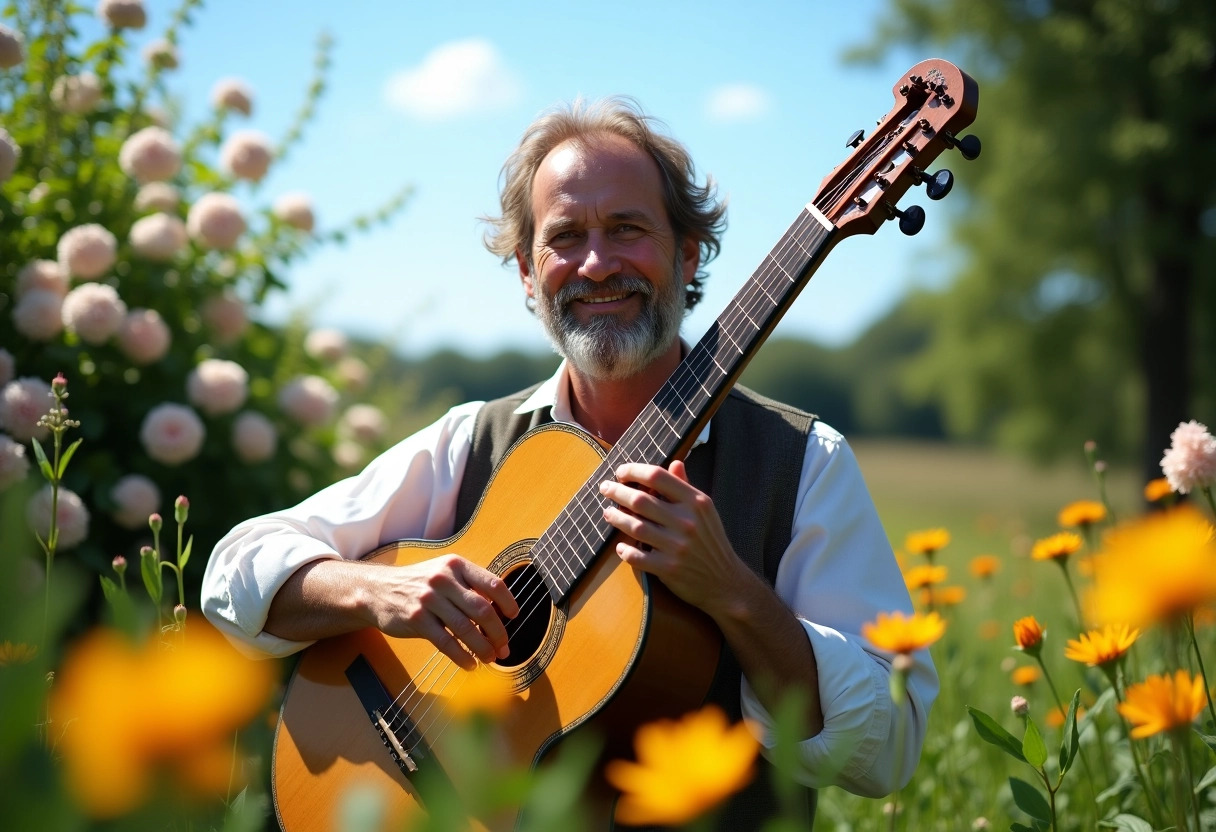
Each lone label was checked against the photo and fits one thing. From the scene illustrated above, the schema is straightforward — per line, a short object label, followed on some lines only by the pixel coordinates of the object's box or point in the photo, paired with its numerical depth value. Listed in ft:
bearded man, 5.45
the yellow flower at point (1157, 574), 2.35
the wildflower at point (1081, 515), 7.21
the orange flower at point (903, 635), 3.24
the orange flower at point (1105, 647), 4.71
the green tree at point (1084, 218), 33.71
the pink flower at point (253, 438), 10.15
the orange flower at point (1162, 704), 3.14
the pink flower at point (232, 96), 11.66
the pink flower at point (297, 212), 11.46
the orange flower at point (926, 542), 7.82
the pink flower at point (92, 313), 8.88
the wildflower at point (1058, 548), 6.27
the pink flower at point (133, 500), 8.86
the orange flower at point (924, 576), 7.58
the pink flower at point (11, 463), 7.37
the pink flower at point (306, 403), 11.07
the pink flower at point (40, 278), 8.94
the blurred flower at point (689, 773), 1.89
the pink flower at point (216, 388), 9.78
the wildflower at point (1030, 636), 5.35
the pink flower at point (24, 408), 8.00
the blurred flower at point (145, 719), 1.49
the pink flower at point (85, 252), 9.14
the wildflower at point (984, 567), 9.32
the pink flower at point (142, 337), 9.36
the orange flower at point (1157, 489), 6.70
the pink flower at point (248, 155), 11.23
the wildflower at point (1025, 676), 7.51
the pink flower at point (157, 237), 9.84
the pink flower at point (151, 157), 9.93
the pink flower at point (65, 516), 7.55
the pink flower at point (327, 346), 13.16
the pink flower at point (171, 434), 9.14
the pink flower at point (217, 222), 10.30
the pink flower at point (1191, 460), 5.22
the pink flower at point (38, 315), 8.69
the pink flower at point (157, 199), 10.36
